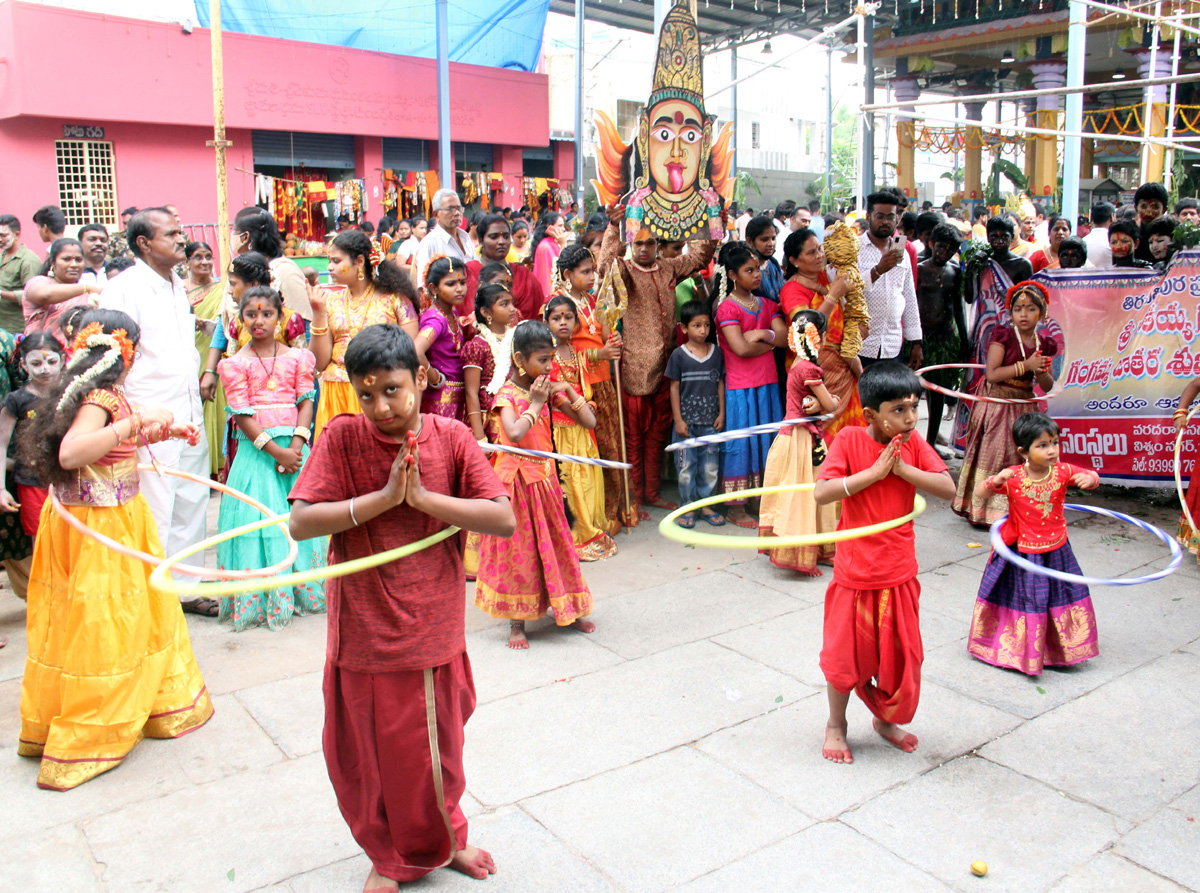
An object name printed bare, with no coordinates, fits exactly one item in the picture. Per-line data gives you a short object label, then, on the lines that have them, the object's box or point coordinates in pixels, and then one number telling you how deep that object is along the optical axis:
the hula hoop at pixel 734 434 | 4.72
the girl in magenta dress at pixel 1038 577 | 4.43
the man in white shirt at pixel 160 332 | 4.97
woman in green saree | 7.07
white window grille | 16.09
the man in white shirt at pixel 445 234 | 7.52
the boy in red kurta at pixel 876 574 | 3.59
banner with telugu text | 6.83
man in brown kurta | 6.89
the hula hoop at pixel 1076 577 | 3.23
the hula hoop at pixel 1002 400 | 5.94
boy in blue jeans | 6.77
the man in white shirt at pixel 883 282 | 7.19
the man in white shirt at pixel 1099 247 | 8.33
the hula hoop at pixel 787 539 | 3.30
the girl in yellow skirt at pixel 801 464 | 5.87
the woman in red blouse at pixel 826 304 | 6.20
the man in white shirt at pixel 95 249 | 7.30
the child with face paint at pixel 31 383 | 4.54
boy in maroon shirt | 2.73
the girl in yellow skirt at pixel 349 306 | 5.57
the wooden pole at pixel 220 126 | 12.09
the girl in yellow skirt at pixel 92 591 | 3.70
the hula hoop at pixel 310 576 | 2.54
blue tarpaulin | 17.23
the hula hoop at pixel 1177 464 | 4.70
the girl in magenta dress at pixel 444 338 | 5.87
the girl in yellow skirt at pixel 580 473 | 5.98
